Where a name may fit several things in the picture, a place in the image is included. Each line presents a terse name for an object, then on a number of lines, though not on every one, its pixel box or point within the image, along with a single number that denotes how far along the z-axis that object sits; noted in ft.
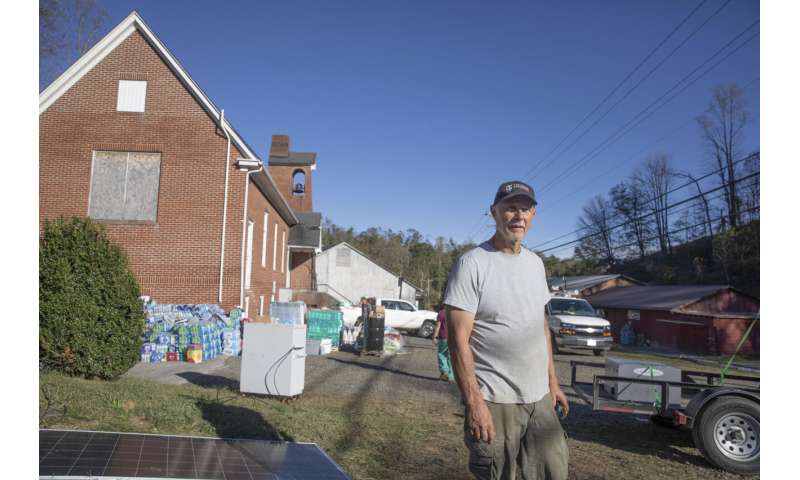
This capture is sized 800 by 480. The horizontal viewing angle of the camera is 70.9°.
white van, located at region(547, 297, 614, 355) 60.80
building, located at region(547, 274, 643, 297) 136.77
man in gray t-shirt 9.65
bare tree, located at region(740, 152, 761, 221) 113.60
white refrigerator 26.55
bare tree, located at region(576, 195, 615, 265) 201.15
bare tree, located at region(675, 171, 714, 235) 152.37
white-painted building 181.57
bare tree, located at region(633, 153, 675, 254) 170.13
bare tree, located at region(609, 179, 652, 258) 188.68
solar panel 13.21
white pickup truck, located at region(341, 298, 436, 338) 86.61
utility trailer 18.37
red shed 81.30
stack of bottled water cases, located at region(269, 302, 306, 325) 62.18
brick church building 52.47
